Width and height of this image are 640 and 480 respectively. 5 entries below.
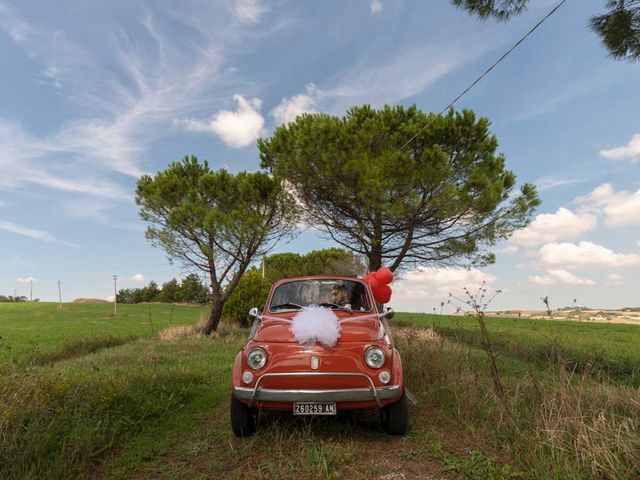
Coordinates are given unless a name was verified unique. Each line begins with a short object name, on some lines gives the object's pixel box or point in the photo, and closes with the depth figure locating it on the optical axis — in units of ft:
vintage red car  13.35
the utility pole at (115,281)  143.78
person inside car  18.04
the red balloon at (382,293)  31.17
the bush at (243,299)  67.56
